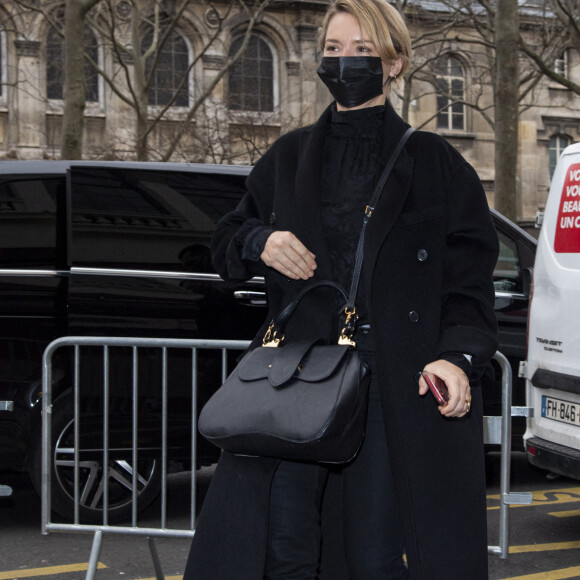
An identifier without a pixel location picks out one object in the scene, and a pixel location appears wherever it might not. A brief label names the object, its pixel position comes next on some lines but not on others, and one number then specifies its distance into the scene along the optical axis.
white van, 5.05
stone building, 23.25
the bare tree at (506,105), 13.61
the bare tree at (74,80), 13.24
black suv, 5.04
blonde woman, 2.40
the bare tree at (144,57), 17.30
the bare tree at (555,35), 15.09
